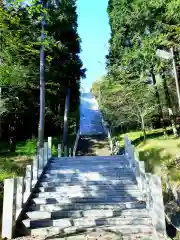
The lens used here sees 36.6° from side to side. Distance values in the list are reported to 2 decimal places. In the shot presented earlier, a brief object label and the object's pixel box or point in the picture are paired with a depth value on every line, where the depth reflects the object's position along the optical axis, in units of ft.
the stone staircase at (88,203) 17.54
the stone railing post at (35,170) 24.64
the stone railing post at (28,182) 20.83
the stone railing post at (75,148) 53.90
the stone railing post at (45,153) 30.09
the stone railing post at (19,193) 18.90
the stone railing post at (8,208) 16.79
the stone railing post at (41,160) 26.86
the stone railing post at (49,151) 32.89
